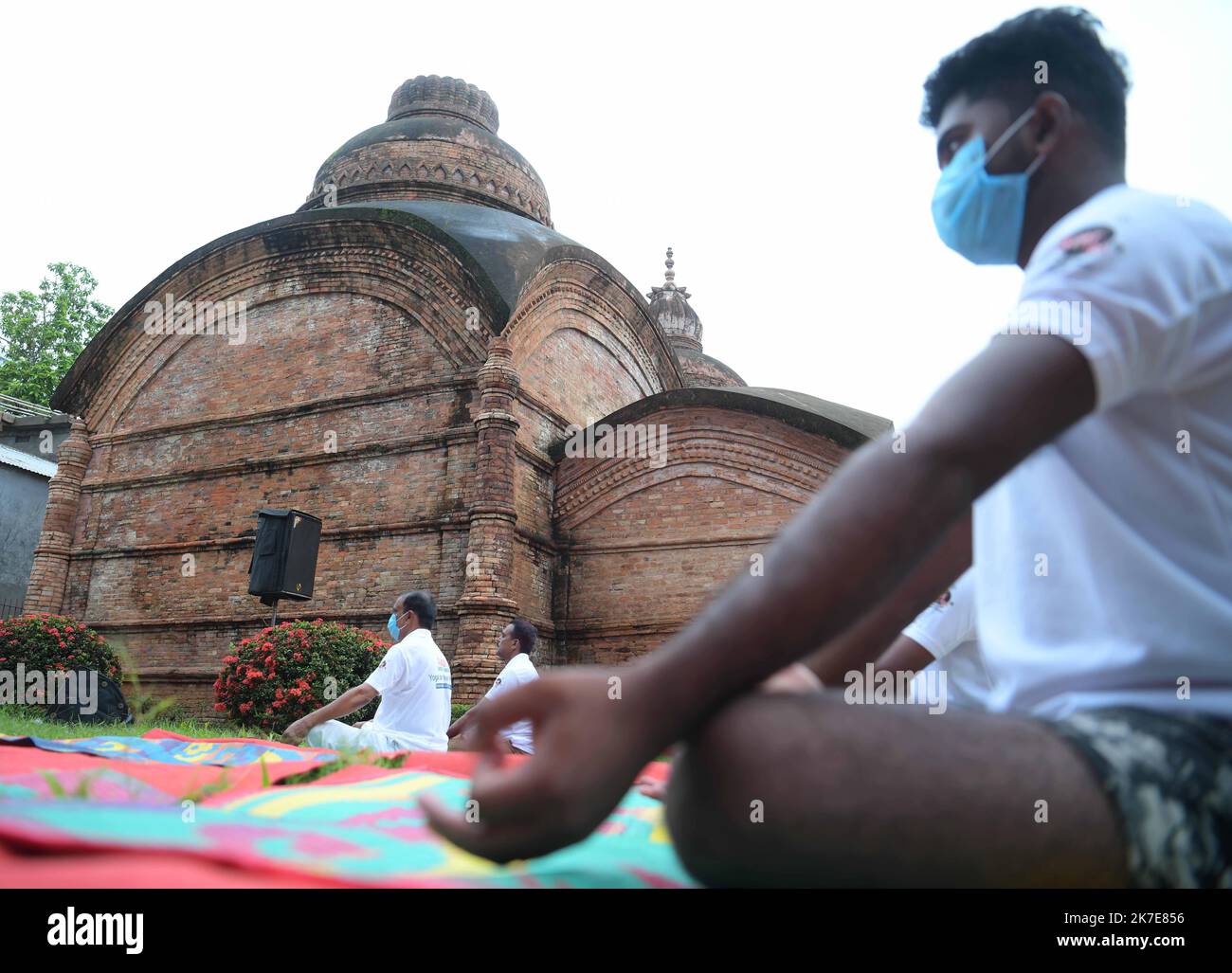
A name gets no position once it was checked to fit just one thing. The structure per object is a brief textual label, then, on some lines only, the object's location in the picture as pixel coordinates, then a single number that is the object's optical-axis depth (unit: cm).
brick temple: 1078
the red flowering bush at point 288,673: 875
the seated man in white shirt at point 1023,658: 94
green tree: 2677
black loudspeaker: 923
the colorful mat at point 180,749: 368
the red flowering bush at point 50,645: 1014
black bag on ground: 939
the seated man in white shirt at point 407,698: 593
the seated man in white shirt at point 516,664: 647
